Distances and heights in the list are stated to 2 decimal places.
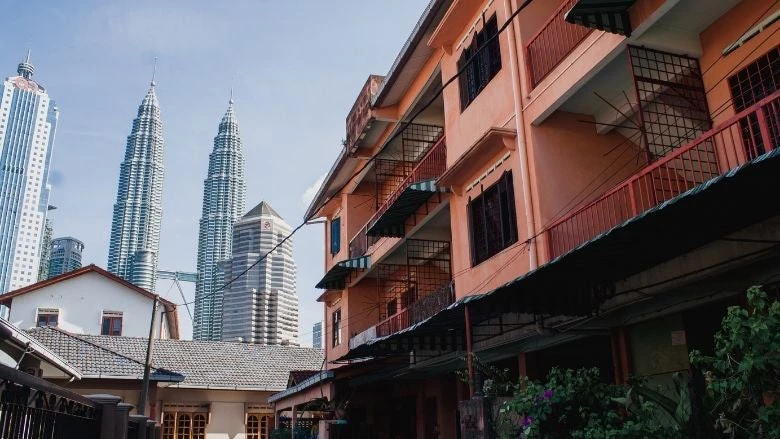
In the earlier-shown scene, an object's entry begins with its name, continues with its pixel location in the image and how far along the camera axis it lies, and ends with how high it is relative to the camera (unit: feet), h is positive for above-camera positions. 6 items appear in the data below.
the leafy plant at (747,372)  17.04 +1.42
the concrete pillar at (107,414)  23.34 +1.22
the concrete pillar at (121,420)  24.14 +1.05
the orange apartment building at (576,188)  26.73 +13.13
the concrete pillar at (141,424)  30.94 +1.15
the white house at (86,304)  101.19 +21.20
